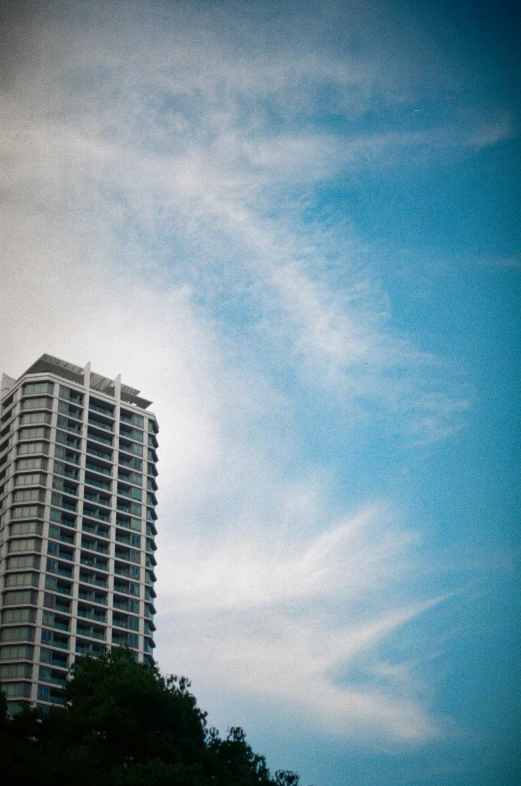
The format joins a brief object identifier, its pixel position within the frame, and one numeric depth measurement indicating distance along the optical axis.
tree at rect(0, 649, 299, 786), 44.44
